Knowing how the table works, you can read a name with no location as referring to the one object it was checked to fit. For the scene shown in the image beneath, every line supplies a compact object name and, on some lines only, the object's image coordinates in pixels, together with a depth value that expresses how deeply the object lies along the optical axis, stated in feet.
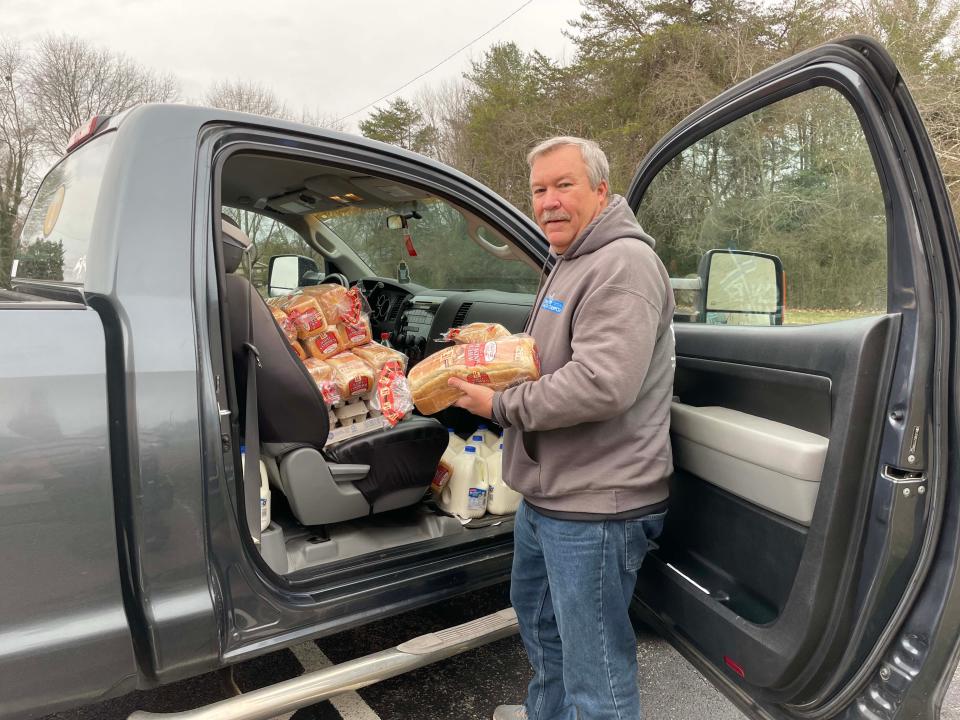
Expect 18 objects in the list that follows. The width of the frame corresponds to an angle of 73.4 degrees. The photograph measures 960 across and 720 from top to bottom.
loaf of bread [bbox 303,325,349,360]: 8.48
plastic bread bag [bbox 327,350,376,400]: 7.99
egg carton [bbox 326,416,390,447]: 7.64
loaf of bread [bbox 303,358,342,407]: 7.82
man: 4.82
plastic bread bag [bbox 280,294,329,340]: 8.46
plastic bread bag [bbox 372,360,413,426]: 7.63
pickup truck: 4.35
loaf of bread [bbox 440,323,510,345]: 6.11
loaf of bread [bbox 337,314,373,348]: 8.92
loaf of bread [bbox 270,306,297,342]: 8.39
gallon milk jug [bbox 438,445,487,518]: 8.09
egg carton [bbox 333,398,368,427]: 8.18
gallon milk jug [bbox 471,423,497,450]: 9.22
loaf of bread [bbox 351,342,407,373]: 8.54
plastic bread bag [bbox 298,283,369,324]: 8.75
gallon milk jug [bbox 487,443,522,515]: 8.23
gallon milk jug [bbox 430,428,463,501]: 8.53
